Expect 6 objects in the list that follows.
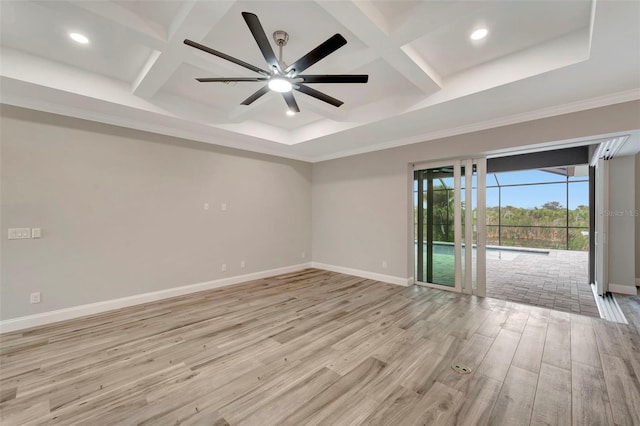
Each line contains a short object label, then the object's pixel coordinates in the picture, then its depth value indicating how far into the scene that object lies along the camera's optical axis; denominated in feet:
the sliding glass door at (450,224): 13.85
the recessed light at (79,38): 8.23
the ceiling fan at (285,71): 6.15
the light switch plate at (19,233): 10.08
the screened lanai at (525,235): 14.80
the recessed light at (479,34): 7.88
